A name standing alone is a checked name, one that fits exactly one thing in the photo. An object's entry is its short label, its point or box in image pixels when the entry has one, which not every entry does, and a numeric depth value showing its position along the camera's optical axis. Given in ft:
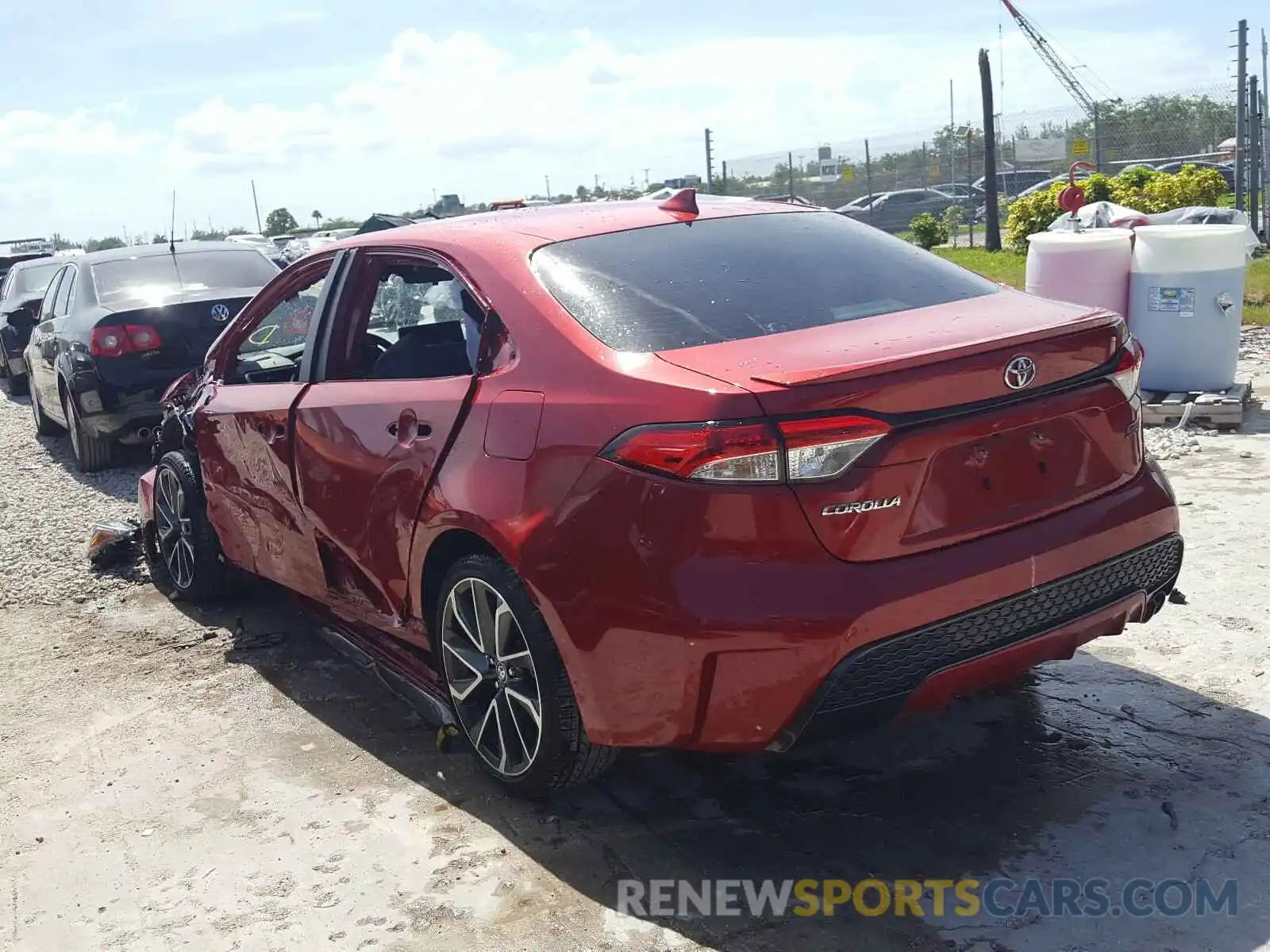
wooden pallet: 24.47
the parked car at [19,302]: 47.42
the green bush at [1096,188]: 61.77
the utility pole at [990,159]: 74.90
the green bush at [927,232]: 80.94
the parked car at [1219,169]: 66.89
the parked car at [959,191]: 102.77
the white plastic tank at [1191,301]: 25.50
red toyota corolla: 9.38
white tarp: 30.99
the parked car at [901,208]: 96.63
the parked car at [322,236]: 117.50
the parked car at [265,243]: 98.72
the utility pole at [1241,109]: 49.60
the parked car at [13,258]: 92.38
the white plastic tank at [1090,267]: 26.17
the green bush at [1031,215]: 64.34
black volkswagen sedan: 28.60
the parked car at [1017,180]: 102.47
